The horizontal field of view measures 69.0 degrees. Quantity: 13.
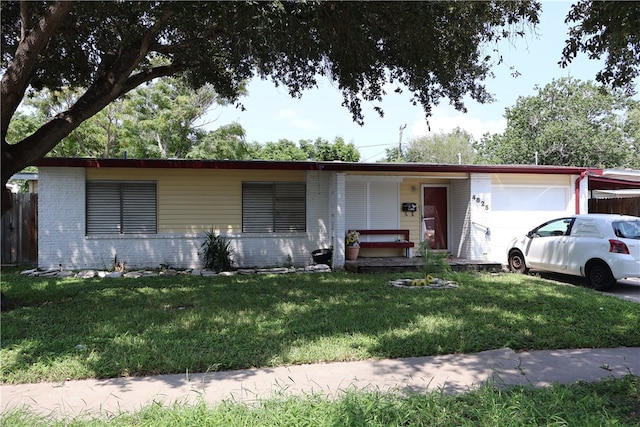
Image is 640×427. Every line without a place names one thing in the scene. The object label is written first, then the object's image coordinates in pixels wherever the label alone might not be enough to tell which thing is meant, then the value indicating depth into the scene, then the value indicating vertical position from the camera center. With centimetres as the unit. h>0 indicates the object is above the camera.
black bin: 1296 -99
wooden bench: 1345 -65
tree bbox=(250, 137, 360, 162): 3962 +611
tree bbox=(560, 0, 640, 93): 509 +227
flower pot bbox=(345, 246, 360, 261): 1305 -93
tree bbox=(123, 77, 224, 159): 2728 +637
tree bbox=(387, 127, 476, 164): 4481 +708
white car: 945 -63
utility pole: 4069 +705
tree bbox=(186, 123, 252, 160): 2865 +483
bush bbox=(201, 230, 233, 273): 1232 -88
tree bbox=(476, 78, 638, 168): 3019 +608
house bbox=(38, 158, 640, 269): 1207 +41
